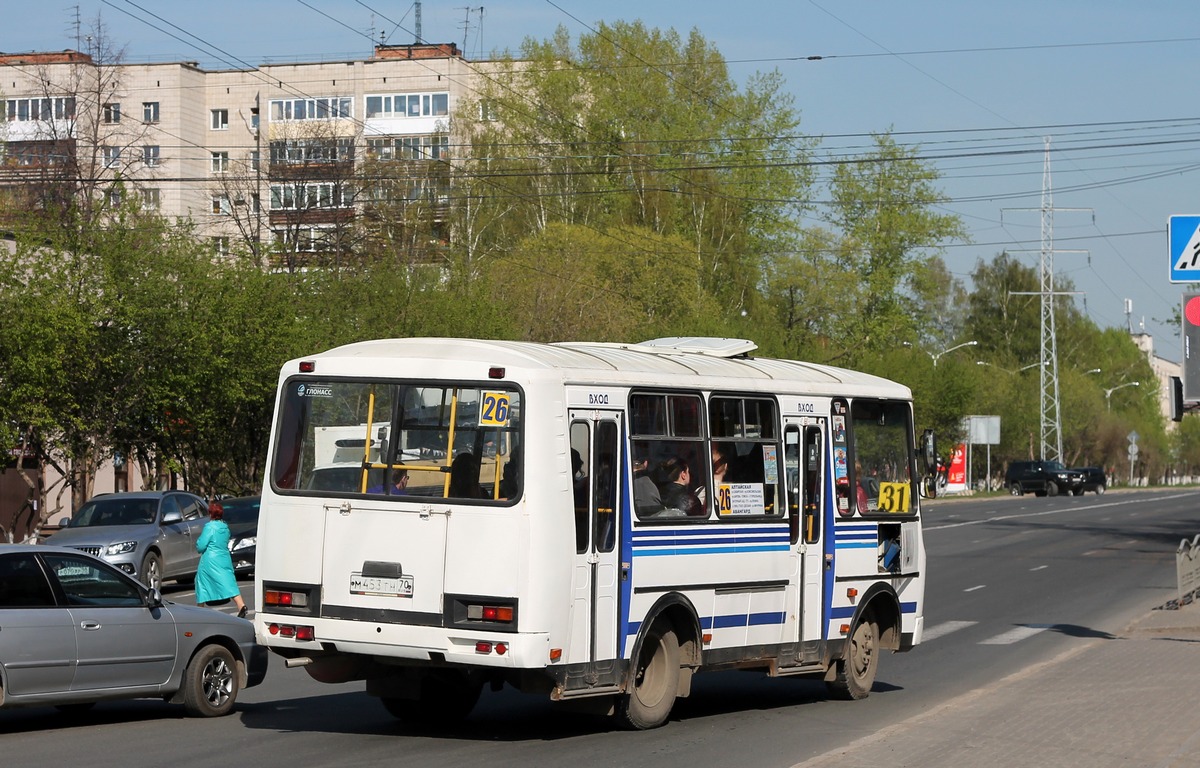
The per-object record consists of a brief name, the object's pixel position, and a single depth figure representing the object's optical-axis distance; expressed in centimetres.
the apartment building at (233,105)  8681
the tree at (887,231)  7881
